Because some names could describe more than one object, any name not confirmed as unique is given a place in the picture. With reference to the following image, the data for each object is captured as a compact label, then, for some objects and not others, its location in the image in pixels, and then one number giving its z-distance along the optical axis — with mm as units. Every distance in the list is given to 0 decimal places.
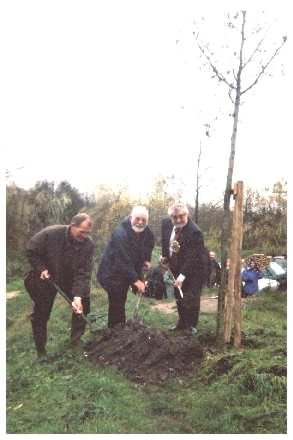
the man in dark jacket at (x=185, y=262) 6738
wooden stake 6375
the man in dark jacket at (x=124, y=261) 6688
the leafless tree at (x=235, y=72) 6301
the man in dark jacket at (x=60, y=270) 6613
